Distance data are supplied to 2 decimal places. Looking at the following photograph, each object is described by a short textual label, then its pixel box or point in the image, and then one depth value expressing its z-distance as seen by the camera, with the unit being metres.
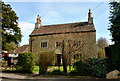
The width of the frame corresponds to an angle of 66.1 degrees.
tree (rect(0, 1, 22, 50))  20.77
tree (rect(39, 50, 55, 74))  9.42
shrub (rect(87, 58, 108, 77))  8.49
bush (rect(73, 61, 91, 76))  9.08
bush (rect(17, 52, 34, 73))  10.37
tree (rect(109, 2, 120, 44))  9.26
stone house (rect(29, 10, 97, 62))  18.74
